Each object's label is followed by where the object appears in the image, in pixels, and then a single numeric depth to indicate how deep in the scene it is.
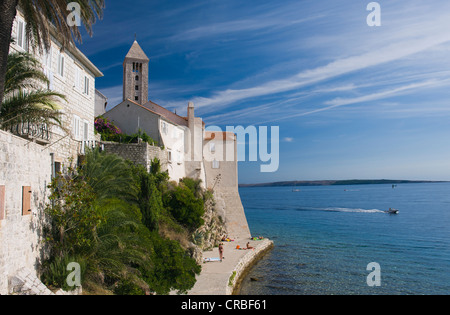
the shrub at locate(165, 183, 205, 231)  26.09
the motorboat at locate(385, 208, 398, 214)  79.69
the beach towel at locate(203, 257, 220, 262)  29.32
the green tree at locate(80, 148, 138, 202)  15.95
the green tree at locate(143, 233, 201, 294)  16.25
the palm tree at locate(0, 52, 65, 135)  11.20
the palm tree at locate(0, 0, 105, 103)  10.37
